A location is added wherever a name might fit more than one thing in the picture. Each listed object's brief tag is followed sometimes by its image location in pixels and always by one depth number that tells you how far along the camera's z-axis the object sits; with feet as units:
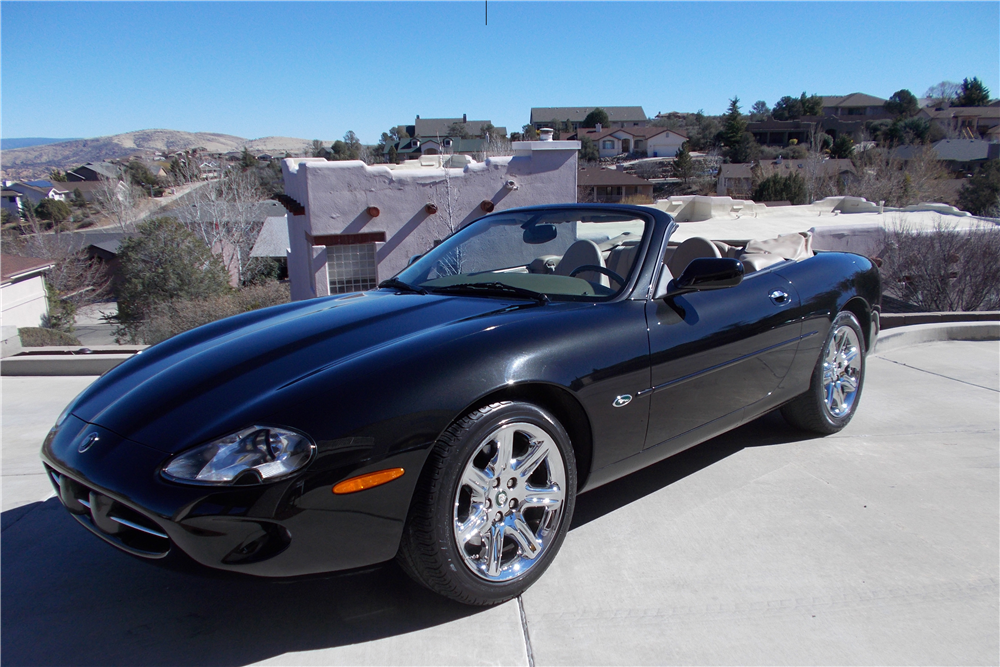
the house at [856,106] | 337.72
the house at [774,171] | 144.54
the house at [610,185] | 174.26
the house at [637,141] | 288.30
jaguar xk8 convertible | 6.65
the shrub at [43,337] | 40.37
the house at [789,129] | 280.51
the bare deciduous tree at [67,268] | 121.60
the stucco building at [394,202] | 58.59
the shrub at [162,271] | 86.58
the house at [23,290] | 85.14
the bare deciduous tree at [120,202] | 153.17
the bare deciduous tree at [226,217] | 131.03
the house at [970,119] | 255.29
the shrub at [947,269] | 29.50
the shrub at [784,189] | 124.77
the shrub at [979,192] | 113.19
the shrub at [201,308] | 46.70
